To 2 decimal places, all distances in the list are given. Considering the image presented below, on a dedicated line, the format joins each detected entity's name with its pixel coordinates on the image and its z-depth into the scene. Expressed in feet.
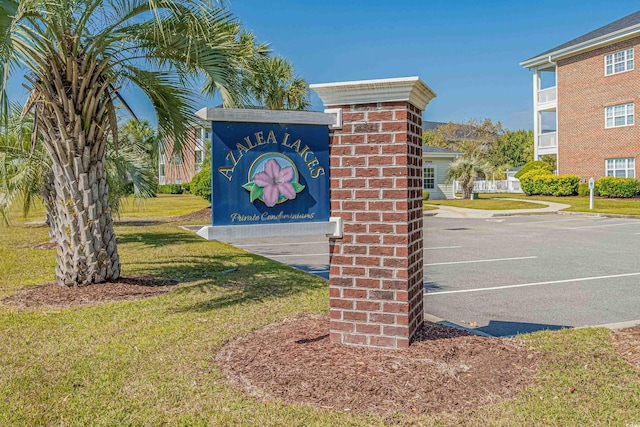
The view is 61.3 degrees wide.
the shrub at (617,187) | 86.79
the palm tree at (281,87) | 67.41
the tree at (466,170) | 102.83
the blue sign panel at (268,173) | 14.32
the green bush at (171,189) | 181.98
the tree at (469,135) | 190.76
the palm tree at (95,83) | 22.58
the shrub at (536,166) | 109.70
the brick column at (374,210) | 14.29
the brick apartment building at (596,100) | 90.48
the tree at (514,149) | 210.81
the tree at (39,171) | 37.73
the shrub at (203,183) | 74.28
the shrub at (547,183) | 97.65
